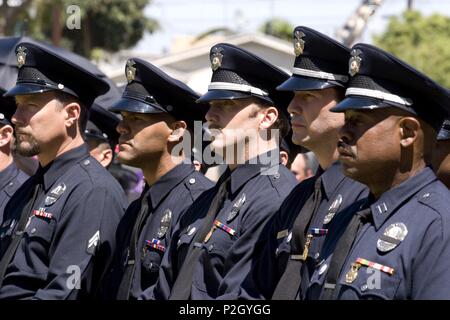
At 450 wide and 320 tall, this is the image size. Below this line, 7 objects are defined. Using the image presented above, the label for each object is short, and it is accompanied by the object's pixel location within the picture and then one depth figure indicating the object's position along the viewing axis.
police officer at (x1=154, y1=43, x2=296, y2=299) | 10.71
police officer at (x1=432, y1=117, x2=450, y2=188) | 11.80
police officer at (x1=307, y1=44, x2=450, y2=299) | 8.21
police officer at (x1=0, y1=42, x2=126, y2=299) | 11.77
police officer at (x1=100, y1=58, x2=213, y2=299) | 11.88
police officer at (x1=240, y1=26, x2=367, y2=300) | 9.83
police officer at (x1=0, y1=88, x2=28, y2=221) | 15.12
